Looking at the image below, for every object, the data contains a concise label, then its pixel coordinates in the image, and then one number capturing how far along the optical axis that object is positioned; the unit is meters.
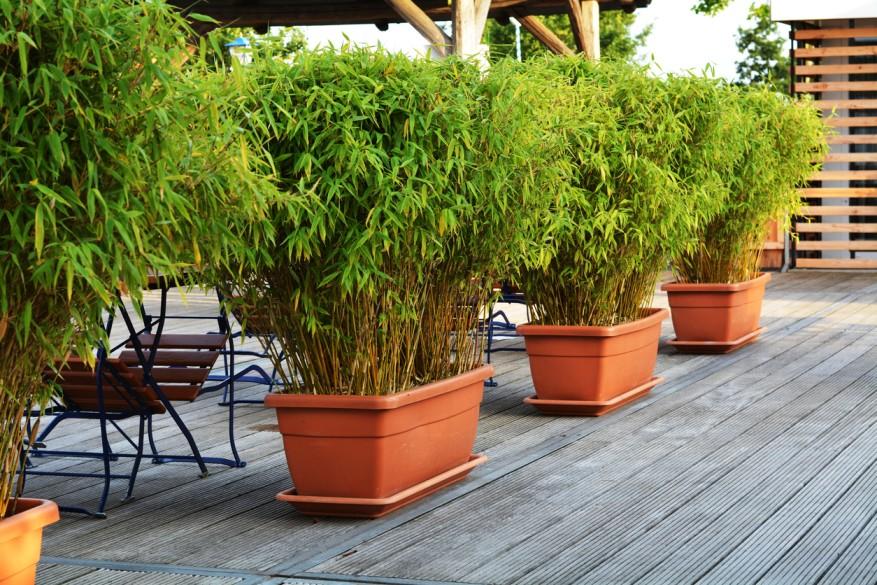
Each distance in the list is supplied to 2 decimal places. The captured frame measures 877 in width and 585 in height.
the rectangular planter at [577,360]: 9.09
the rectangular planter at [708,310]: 12.19
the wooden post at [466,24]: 14.24
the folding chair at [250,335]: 6.73
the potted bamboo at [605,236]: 8.81
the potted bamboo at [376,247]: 5.91
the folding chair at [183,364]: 7.38
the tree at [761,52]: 62.20
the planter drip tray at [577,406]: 9.06
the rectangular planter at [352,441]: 6.27
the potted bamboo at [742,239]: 12.05
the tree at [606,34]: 51.99
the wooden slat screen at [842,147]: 21.35
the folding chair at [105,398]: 6.52
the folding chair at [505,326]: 11.38
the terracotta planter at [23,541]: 4.22
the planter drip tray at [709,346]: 12.21
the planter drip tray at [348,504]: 6.30
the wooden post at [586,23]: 17.20
